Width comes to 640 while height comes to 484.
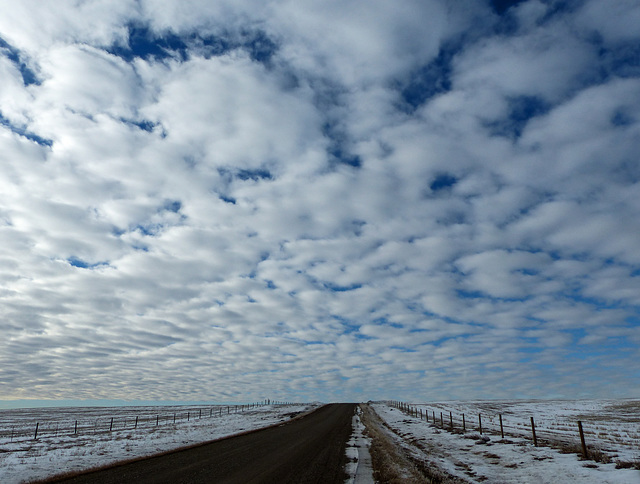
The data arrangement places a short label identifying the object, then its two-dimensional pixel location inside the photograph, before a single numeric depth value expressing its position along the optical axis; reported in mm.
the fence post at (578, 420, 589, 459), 16406
